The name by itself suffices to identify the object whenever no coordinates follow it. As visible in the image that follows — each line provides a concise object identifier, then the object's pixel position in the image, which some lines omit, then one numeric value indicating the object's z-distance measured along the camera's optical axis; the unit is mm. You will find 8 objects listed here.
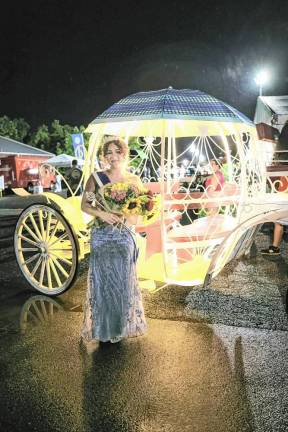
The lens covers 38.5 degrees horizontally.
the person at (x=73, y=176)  8631
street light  26500
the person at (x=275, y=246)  7116
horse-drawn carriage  4027
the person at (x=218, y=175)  7410
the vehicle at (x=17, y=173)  36531
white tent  26203
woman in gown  3686
